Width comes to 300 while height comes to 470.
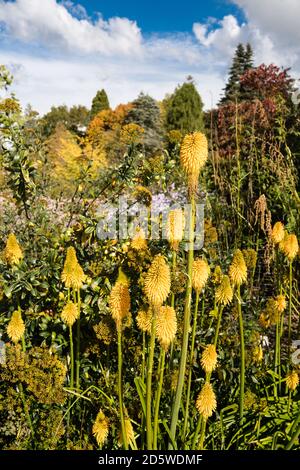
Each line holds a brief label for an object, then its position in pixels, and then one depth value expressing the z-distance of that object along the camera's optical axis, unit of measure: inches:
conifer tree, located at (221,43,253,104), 878.4
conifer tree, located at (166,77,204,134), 834.8
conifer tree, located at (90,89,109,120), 1272.1
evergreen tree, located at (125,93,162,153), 839.7
